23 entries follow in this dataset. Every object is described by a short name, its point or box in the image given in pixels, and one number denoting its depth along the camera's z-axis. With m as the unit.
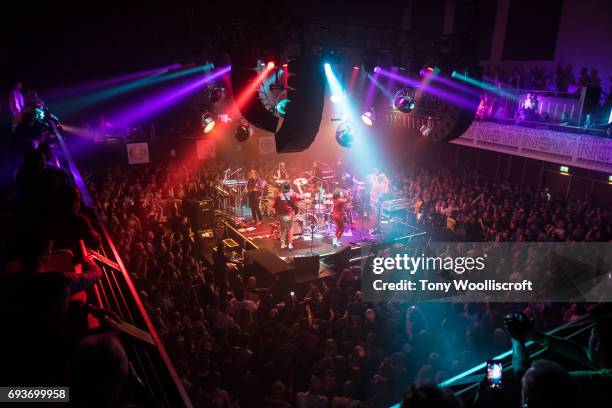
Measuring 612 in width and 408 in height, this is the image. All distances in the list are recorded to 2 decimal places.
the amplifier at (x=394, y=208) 12.20
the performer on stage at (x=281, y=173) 15.44
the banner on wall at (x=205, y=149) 17.47
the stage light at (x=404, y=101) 9.43
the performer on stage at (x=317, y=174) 14.66
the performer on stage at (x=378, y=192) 12.20
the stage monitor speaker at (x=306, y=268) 8.65
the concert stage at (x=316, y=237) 10.66
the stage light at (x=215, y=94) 13.46
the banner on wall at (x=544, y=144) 11.40
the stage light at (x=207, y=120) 14.25
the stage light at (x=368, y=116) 13.18
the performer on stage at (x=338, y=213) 10.55
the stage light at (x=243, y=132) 14.54
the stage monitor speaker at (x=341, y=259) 9.41
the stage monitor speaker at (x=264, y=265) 7.97
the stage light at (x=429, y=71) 7.03
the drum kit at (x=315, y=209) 11.73
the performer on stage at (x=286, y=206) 10.38
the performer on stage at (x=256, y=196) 12.64
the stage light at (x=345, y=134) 12.98
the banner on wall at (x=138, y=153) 15.82
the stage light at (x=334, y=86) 16.50
